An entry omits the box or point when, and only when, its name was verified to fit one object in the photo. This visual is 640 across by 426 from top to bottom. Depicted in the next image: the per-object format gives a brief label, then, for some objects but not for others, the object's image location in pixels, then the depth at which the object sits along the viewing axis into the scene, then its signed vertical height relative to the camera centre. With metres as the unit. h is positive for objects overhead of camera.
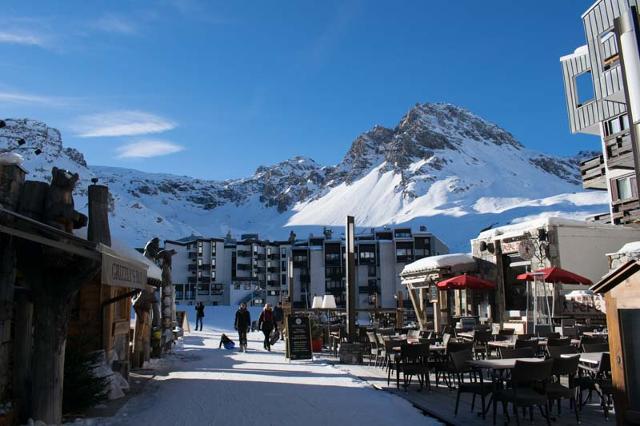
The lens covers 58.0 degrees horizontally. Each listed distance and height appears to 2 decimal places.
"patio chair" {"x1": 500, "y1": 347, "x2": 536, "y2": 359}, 7.24 -0.55
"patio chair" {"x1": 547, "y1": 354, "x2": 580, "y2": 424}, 6.12 -0.69
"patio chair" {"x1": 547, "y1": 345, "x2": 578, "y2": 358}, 7.48 -0.55
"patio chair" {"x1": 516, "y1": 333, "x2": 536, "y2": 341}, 9.98 -0.48
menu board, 13.53 -0.60
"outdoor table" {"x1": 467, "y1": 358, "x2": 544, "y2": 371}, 6.11 -0.59
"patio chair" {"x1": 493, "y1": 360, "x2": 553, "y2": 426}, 5.71 -0.80
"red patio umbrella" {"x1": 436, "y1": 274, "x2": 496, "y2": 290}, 16.47 +0.77
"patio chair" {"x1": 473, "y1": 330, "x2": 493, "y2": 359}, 11.02 -0.60
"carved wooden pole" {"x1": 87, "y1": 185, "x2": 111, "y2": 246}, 7.13 +1.29
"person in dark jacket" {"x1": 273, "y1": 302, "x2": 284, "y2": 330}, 19.97 -0.01
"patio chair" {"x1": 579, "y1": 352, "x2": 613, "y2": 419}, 6.22 -0.83
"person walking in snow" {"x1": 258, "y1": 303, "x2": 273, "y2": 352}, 16.80 -0.26
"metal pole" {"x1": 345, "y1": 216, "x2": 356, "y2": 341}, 13.25 +0.86
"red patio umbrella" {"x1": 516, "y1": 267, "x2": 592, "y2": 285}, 13.63 +0.73
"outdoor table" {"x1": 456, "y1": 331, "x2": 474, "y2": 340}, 12.04 -0.52
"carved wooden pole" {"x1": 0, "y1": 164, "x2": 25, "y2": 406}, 5.52 +0.49
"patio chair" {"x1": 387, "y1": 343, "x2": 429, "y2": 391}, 8.64 -0.71
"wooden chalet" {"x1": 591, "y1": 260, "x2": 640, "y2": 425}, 4.62 -0.22
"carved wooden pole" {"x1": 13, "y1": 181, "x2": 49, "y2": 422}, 5.95 -0.01
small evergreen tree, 6.82 -0.77
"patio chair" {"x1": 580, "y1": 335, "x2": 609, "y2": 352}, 8.55 -0.49
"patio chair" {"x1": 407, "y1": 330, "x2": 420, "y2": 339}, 12.18 -0.49
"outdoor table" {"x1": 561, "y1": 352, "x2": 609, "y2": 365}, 6.42 -0.57
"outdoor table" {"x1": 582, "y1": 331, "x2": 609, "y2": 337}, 10.07 -0.48
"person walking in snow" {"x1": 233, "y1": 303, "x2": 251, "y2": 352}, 16.53 -0.25
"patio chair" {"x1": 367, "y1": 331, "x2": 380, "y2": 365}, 11.61 -0.75
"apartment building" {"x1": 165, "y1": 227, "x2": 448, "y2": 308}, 75.31 +6.82
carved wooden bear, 6.05 +1.22
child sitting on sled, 17.29 -0.81
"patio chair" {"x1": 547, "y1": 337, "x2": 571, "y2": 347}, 8.42 -0.49
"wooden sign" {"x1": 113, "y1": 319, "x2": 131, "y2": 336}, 9.38 -0.15
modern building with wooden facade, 18.66 +7.03
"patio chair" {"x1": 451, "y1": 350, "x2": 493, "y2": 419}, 6.32 -0.79
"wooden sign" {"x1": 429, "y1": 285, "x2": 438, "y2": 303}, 20.22 +0.60
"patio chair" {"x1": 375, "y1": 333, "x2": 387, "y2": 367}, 11.12 -0.68
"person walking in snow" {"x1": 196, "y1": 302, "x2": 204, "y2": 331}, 29.16 +0.22
